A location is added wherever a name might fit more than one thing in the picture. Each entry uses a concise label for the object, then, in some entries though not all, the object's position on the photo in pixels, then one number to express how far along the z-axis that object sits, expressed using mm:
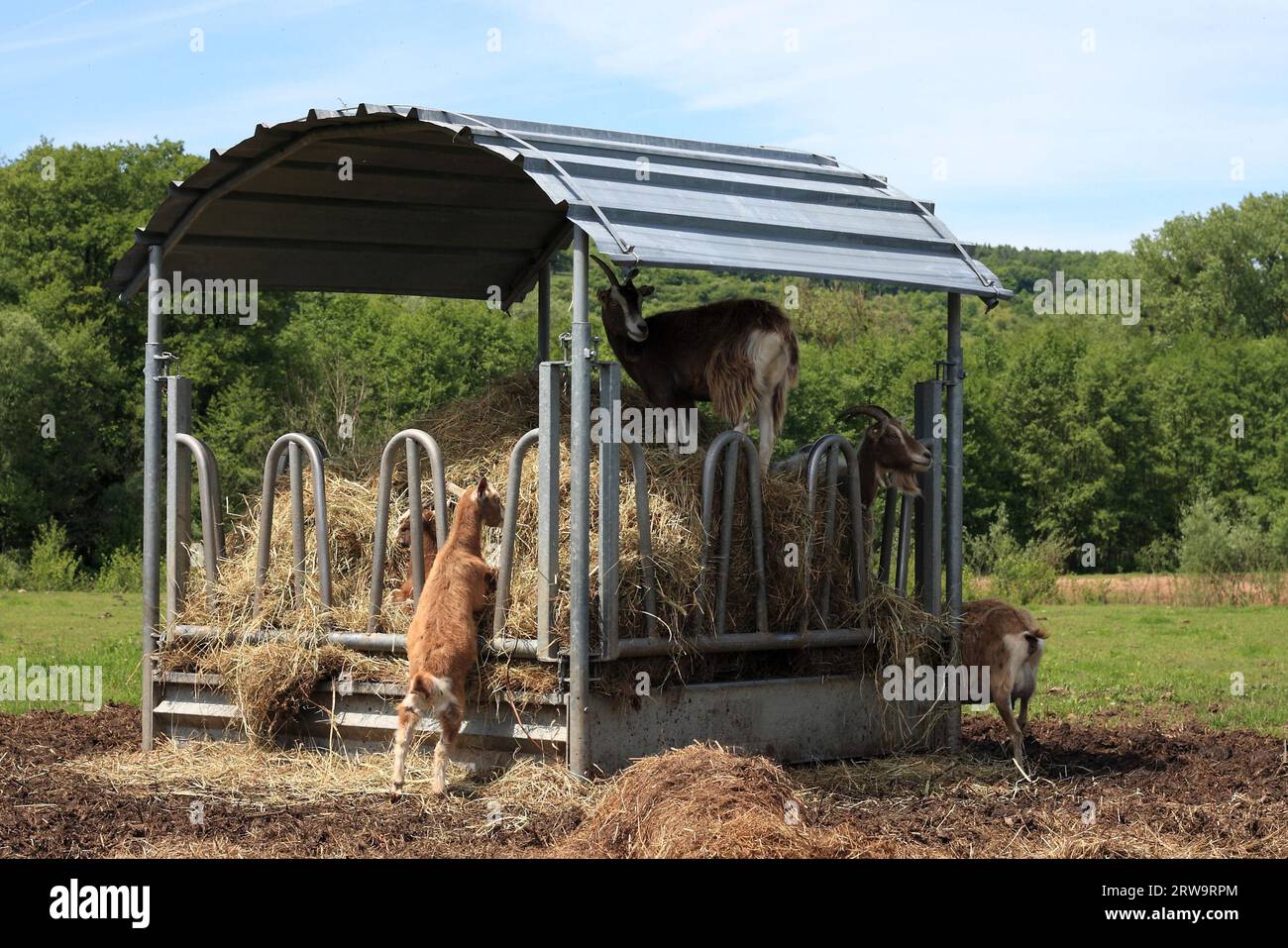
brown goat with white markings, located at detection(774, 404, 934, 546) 10094
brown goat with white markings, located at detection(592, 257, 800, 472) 9625
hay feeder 8195
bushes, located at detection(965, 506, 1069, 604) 25969
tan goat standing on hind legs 8039
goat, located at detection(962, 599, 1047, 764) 9680
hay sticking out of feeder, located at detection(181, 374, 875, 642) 8484
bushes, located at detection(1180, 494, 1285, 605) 24109
